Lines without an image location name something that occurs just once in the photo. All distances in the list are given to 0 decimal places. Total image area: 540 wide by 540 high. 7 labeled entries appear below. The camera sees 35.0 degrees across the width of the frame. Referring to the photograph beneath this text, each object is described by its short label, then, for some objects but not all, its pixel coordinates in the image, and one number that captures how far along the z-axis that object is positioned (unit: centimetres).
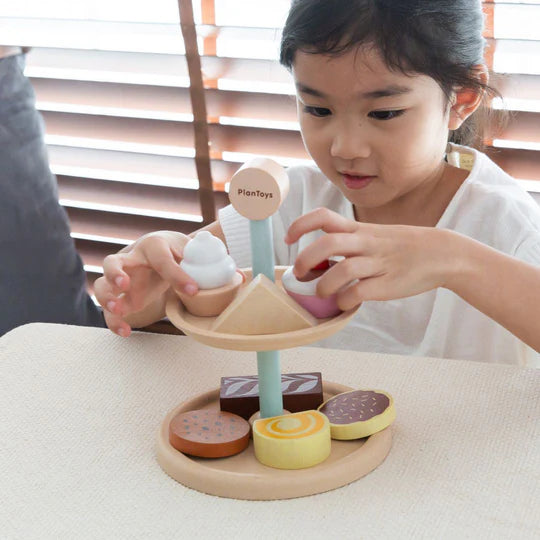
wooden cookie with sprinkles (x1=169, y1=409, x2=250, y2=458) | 68
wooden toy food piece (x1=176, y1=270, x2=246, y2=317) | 67
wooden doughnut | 69
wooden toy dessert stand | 62
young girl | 74
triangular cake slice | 63
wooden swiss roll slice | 66
